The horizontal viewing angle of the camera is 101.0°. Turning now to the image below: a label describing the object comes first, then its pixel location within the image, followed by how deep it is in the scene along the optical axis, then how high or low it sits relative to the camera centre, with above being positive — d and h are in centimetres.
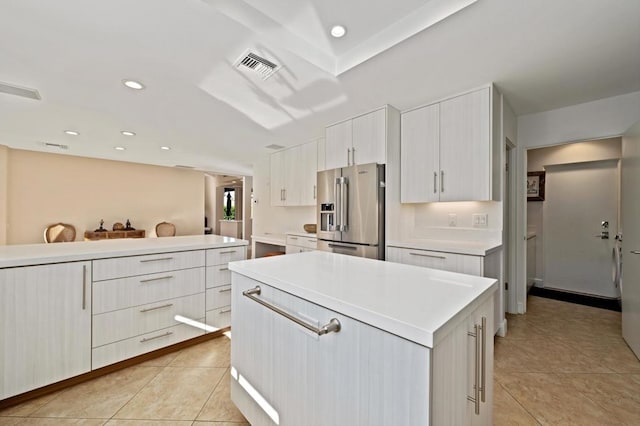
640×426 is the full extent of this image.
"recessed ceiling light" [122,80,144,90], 239 +119
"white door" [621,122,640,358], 215 -20
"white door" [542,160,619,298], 364 -15
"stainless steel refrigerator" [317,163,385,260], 288 +4
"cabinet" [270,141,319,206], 429 +67
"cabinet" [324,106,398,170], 291 +89
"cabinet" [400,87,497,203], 241 +63
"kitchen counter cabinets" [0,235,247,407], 157 -64
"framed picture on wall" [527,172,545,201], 417 +46
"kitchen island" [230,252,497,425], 71 -44
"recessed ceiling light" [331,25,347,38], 186 +131
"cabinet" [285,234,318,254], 384 -45
